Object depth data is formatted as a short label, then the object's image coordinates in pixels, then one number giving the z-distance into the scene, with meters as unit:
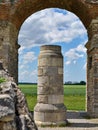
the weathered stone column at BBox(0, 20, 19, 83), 7.69
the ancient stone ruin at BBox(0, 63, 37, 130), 2.24
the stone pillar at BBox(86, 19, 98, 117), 7.59
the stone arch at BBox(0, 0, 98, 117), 7.64
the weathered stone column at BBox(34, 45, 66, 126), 6.32
